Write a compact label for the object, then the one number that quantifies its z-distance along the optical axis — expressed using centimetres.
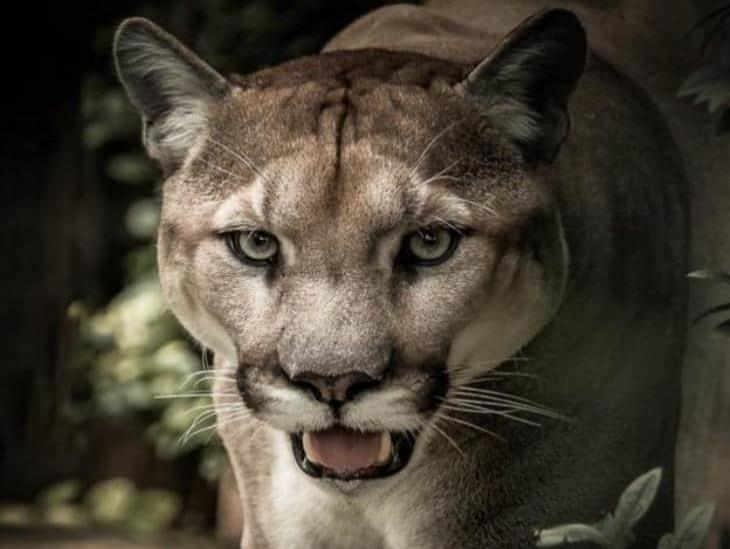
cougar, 630
